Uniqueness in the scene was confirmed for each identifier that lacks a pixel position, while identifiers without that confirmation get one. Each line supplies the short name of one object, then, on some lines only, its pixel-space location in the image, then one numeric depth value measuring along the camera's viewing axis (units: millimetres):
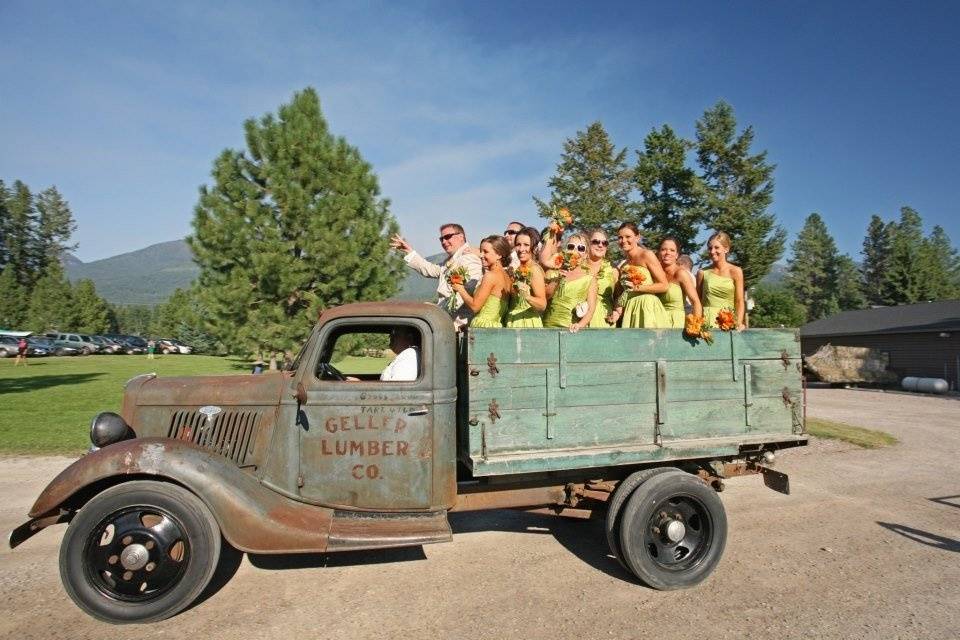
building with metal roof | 21016
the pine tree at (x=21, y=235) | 63625
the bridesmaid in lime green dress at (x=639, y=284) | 4711
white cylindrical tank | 19203
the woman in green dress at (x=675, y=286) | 4797
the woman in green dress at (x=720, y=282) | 4859
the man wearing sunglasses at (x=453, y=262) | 4898
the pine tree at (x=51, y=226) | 66375
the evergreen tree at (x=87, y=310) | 52188
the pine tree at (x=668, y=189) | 33156
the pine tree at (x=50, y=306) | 49406
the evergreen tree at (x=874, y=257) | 61906
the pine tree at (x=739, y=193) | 31516
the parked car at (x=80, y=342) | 43250
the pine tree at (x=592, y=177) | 35469
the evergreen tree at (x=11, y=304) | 49219
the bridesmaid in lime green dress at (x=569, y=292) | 4363
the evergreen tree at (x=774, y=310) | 28438
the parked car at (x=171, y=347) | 52341
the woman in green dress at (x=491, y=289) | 4191
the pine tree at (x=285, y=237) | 13891
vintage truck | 3305
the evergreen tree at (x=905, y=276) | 39812
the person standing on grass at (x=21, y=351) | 29159
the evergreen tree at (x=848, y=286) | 60969
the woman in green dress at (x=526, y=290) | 4195
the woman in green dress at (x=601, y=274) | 4719
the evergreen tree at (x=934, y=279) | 39719
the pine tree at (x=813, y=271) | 61969
